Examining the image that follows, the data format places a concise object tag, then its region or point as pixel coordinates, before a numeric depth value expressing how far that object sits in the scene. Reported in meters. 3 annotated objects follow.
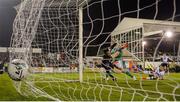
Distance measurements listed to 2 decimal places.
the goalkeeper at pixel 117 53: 8.34
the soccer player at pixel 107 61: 7.94
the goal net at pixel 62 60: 5.03
